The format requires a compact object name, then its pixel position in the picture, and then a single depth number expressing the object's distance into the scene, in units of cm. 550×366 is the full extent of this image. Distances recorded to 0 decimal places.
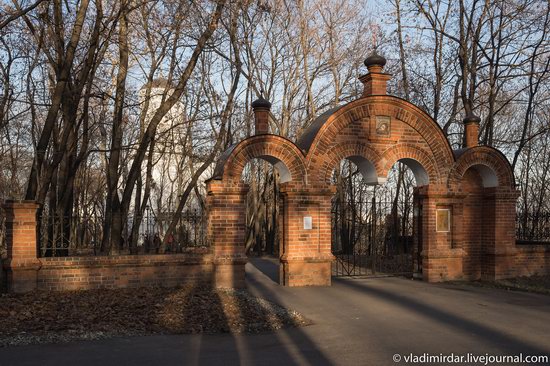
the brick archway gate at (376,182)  1159
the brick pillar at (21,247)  1018
